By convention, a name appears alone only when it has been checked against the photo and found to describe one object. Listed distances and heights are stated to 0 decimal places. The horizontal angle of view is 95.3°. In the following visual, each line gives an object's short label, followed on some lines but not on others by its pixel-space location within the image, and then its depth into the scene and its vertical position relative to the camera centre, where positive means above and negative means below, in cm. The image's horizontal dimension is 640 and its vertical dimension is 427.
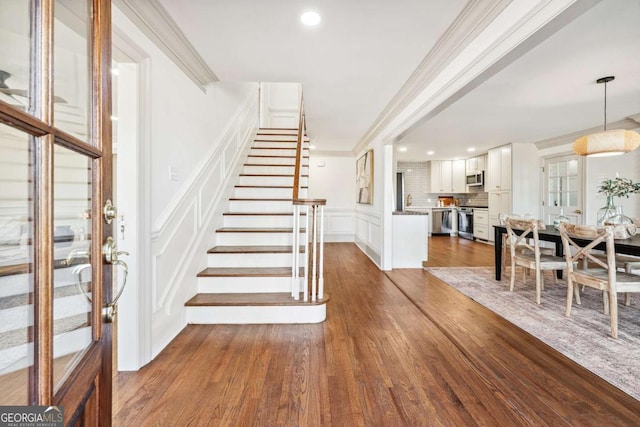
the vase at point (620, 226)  252 -13
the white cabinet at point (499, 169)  664 +100
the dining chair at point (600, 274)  229 -54
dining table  237 -30
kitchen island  473 -49
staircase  252 -55
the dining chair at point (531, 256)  307 -52
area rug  187 -96
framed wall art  534 +66
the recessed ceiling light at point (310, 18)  202 +137
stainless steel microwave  789 +90
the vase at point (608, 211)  297 +0
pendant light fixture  285 +69
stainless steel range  811 -34
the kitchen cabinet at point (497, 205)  667 +13
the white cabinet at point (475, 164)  787 +131
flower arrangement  292 +24
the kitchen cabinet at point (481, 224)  744 -34
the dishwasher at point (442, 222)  876 -34
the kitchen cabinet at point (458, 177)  877 +103
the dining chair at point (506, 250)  389 -55
